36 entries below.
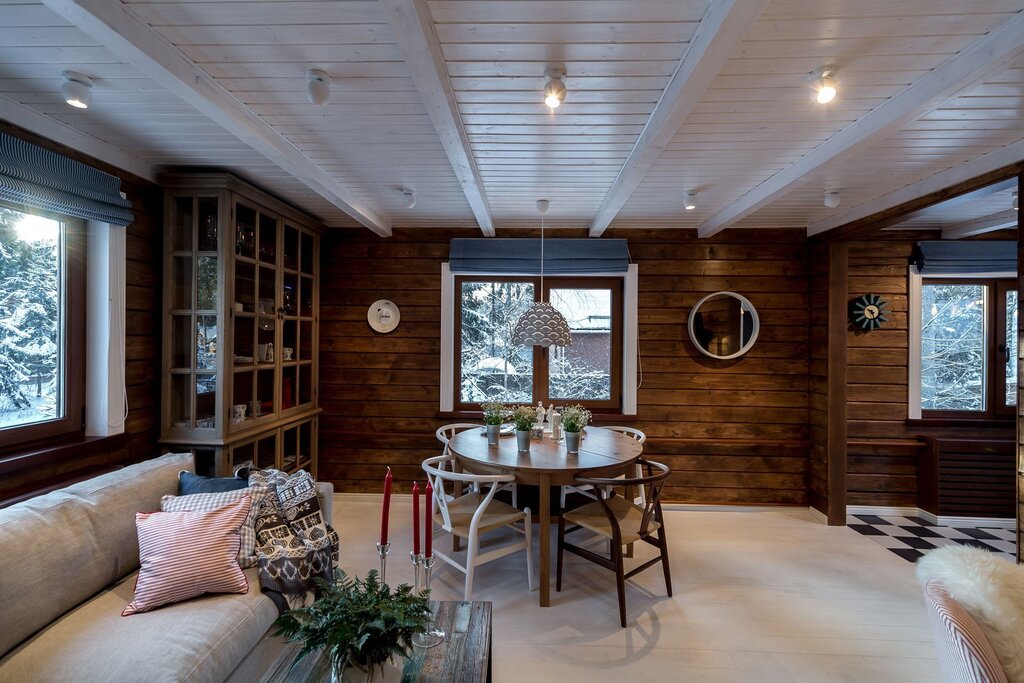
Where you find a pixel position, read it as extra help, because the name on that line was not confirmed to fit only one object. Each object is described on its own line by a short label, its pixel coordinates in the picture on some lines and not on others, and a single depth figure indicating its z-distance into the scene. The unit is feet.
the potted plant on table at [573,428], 9.09
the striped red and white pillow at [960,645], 3.92
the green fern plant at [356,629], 3.54
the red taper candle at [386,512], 3.92
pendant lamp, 9.81
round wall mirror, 12.55
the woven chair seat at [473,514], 8.23
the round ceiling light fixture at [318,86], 5.44
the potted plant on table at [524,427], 9.04
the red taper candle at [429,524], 4.02
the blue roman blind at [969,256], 11.79
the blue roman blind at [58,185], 5.95
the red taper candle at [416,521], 3.98
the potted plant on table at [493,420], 9.78
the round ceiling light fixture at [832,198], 9.34
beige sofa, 4.43
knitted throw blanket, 6.07
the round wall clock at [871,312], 12.14
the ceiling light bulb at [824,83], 5.25
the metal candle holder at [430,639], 4.55
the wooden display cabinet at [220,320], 8.71
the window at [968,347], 12.21
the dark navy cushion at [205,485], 6.73
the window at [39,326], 6.64
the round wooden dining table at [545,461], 8.17
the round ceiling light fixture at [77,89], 5.63
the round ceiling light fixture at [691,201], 9.56
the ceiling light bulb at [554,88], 5.37
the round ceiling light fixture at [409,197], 9.79
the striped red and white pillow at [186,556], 5.34
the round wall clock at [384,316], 12.90
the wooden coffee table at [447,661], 4.10
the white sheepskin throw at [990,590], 4.09
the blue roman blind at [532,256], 12.39
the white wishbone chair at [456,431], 10.97
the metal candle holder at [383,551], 4.02
